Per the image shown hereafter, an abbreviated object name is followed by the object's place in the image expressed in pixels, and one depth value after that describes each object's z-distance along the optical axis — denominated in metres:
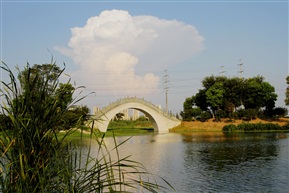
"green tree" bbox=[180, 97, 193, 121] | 48.25
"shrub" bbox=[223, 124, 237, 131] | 39.88
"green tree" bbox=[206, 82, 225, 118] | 45.59
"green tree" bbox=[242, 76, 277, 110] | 45.50
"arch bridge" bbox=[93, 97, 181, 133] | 45.08
